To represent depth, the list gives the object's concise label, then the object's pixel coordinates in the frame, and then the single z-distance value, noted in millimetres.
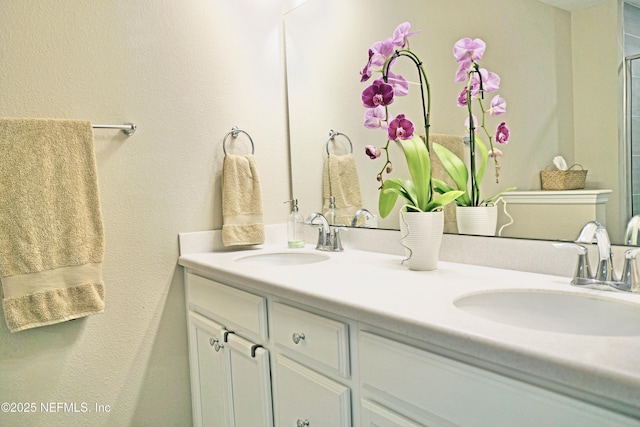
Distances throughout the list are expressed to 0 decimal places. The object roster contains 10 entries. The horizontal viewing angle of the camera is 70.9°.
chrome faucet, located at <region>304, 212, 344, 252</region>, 1788
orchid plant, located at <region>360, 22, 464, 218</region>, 1294
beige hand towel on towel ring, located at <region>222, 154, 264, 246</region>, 1861
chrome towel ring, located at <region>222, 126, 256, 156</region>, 1924
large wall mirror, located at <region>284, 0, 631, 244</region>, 1062
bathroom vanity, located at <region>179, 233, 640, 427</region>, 634
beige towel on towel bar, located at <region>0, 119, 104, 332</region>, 1420
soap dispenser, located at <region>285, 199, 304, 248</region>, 1940
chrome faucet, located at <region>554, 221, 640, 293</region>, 952
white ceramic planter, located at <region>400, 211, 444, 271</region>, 1290
